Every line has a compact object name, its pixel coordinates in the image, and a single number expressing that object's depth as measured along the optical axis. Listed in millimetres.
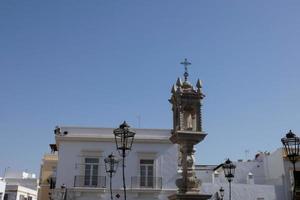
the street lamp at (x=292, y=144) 11643
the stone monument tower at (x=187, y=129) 12122
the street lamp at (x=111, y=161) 17891
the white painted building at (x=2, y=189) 32219
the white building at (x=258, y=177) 30266
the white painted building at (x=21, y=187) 36094
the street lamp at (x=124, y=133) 12305
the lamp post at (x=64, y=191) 23891
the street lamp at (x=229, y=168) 17203
